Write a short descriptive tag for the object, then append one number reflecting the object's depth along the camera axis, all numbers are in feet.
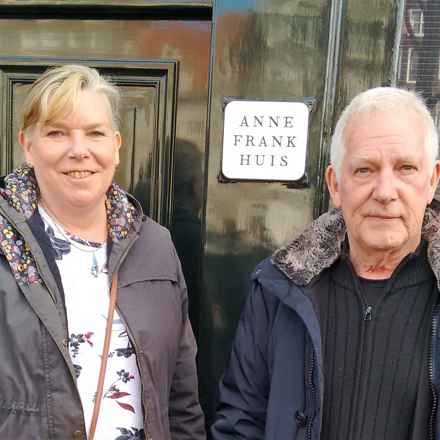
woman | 4.12
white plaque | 5.62
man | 3.90
